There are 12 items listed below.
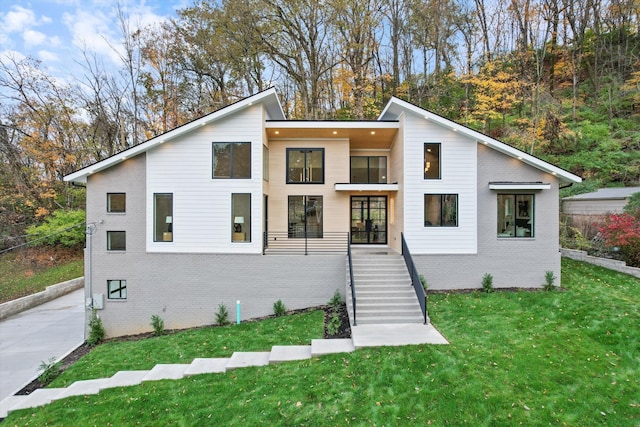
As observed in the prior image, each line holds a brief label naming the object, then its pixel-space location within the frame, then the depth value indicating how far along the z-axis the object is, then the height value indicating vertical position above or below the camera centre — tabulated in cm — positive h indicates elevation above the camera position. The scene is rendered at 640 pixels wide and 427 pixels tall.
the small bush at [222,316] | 1041 -373
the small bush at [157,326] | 1033 -405
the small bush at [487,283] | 1040 -262
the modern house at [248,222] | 1056 -43
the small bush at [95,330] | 1036 -425
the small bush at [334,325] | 819 -332
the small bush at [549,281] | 1034 -255
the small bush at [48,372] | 794 -447
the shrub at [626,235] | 1101 -100
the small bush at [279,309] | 1036 -347
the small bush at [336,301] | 1014 -319
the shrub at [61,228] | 1964 -127
